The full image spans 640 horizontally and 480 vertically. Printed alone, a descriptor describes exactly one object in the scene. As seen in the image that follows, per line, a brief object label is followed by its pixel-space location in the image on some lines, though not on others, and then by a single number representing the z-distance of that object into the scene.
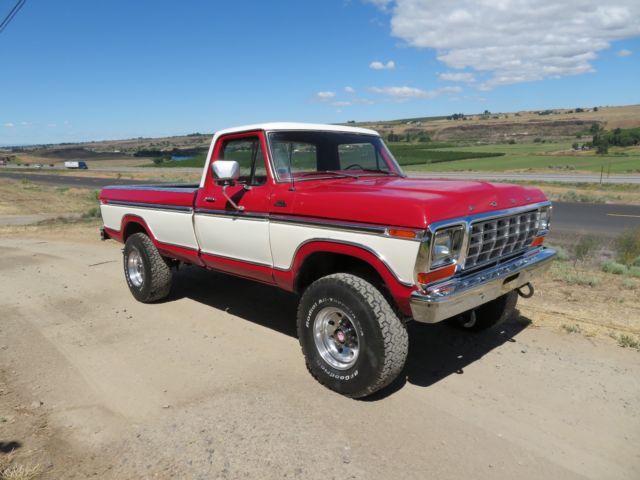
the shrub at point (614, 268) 7.20
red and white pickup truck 3.36
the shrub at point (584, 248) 8.92
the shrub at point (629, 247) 8.60
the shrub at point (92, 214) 16.38
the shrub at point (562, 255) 8.56
